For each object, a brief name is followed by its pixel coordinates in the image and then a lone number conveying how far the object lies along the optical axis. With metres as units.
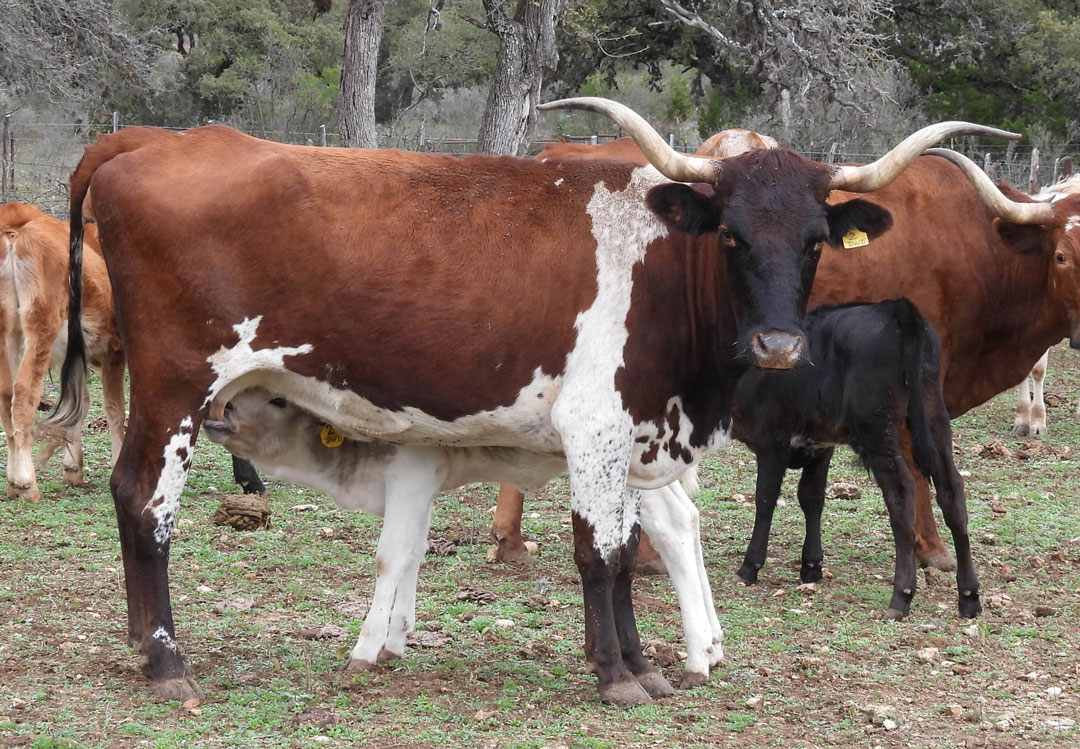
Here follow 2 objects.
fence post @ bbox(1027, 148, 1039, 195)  19.59
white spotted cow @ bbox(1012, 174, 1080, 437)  12.16
